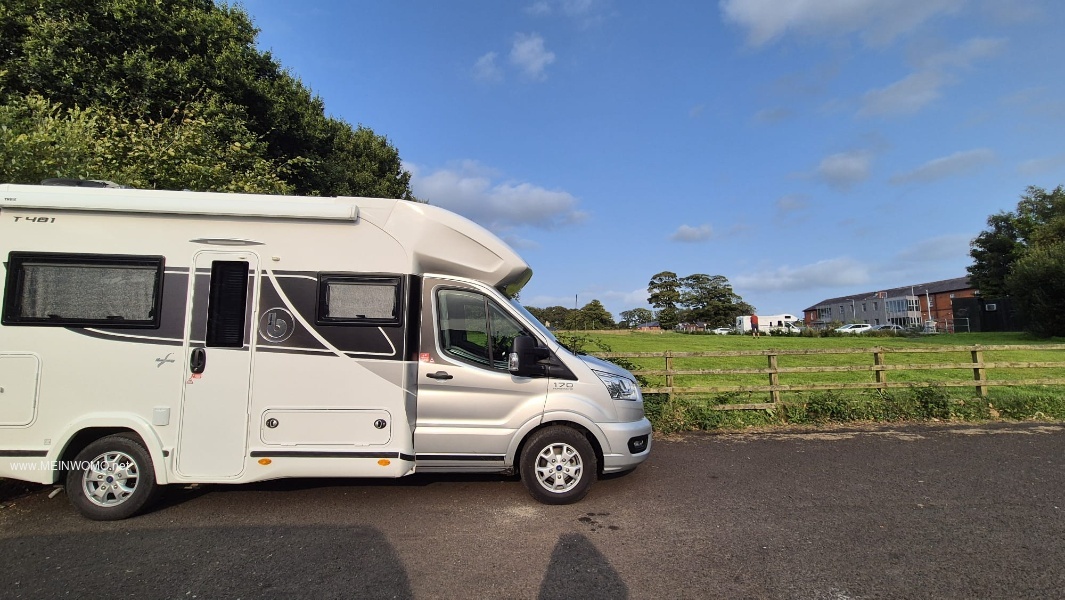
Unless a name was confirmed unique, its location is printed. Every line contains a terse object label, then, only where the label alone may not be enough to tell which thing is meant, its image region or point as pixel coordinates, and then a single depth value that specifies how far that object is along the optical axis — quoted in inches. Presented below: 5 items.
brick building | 2960.1
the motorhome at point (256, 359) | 169.5
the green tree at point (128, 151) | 250.8
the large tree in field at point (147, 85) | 327.0
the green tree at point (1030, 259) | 1253.7
